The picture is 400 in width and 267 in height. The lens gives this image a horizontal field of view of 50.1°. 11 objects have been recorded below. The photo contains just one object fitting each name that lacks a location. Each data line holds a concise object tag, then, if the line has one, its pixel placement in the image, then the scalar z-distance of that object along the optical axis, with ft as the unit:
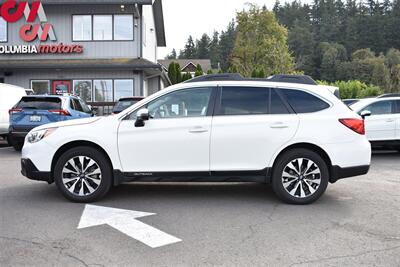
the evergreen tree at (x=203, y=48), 382.22
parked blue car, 39.48
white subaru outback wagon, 20.22
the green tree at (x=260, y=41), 169.78
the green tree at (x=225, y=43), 346.40
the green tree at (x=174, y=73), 101.45
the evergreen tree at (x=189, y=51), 400.04
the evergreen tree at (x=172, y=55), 488.02
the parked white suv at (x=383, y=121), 39.14
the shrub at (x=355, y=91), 108.06
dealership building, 72.79
